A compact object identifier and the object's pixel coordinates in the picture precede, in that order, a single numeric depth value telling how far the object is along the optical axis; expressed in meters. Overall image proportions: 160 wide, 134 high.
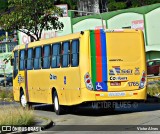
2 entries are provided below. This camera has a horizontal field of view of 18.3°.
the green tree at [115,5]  106.95
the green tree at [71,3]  114.16
